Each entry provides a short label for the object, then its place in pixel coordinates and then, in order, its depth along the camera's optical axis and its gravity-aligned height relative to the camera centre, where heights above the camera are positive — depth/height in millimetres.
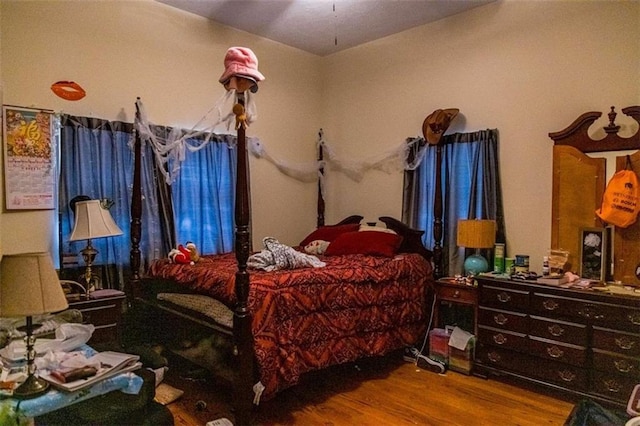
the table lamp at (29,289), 1440 -296
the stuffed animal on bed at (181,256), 3342 -427
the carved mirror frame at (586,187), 3012 +98
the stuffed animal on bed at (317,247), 4238 -449
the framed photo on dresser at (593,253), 3102 -373
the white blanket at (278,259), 3061 -412
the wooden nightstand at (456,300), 3467 -795
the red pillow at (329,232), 4477 -323
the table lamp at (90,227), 3137 -190
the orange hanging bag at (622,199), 2951 +12
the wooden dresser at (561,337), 2705 -912
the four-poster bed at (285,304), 2521 -698
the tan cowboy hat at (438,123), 3936 +694
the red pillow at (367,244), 3773 -382
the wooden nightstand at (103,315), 3025 -803
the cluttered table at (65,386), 1467 -668
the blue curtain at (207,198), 4000 +23
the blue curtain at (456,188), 3764 +118
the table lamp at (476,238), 3516 -298
